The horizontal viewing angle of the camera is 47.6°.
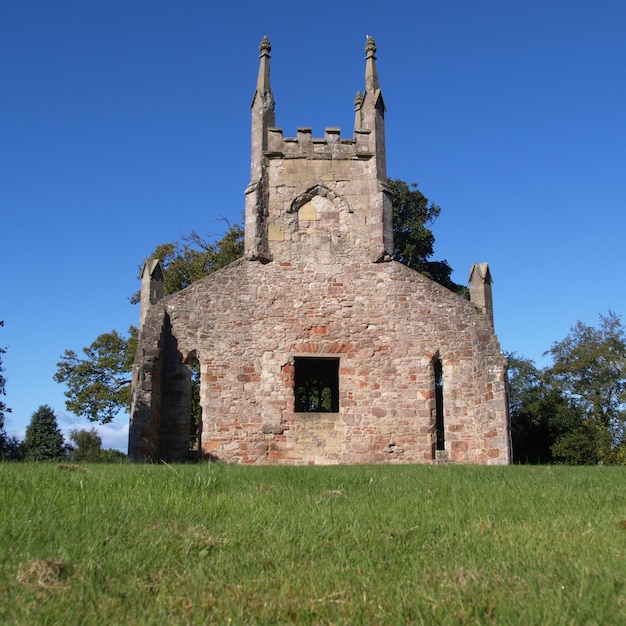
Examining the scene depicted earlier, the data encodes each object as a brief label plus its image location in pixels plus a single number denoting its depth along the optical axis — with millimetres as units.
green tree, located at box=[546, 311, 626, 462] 29438
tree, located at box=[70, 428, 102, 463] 34375
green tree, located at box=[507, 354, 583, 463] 24578
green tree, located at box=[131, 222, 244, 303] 30031
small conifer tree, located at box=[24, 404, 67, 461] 24992
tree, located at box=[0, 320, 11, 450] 22414
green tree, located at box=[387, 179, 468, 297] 31109
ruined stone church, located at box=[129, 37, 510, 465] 17156
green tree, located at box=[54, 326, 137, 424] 30234
